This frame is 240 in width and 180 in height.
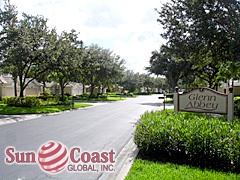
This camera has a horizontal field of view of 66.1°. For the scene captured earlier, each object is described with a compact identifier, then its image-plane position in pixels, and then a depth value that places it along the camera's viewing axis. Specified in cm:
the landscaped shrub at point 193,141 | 440
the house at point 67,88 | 5122
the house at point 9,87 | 3316
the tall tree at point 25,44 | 1547
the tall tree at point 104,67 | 3453
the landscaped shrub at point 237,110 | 1116
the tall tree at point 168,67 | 2977
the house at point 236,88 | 3288
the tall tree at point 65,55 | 1846
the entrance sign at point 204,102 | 634
